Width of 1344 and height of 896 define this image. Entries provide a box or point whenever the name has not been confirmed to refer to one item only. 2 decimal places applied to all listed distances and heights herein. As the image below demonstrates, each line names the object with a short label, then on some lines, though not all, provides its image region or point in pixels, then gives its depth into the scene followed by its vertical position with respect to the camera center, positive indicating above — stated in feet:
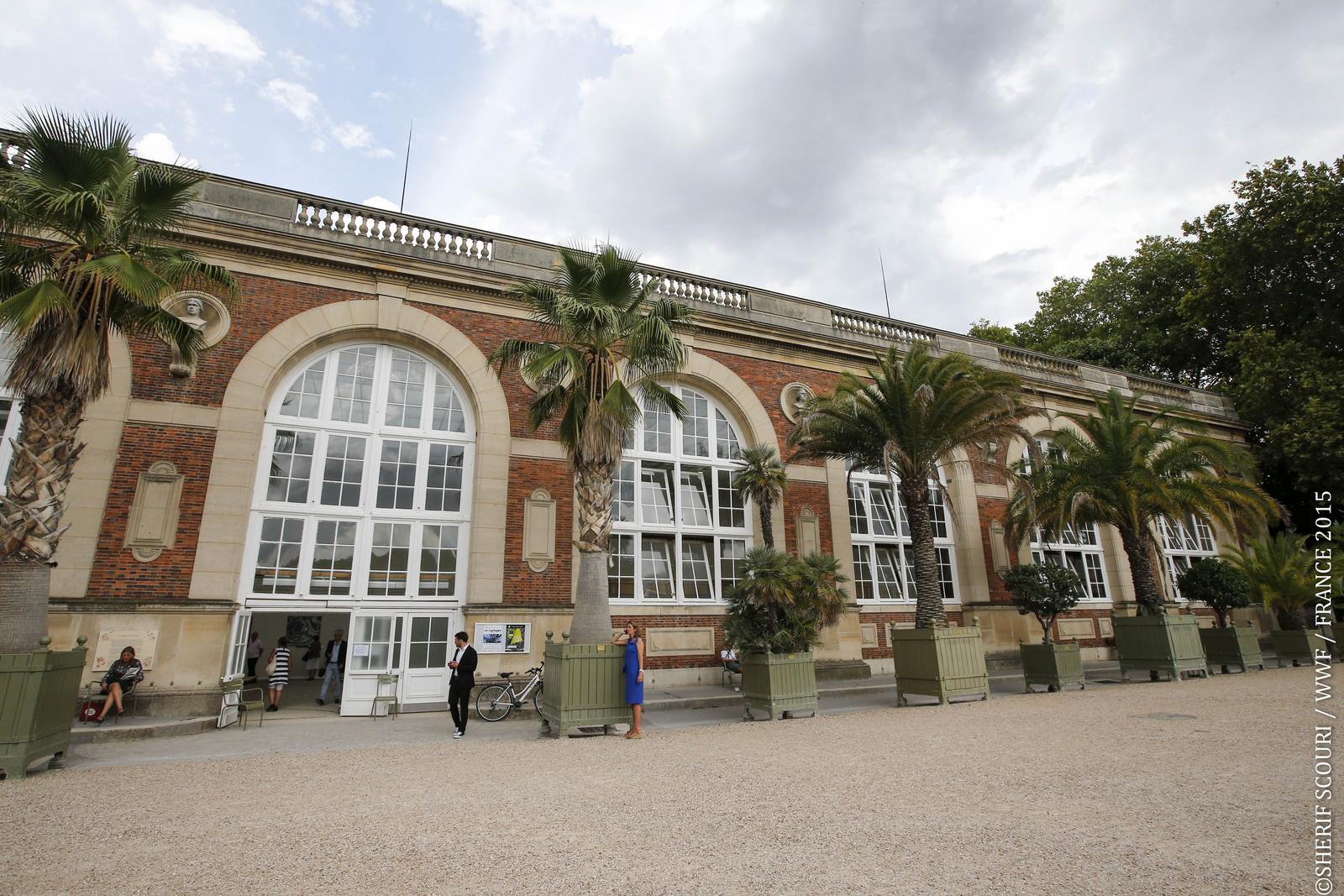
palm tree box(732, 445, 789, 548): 50.93 +10.57
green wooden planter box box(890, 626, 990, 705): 40.91 -2.66
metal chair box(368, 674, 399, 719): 40.22 -3.75
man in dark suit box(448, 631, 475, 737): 33.73 -2.56
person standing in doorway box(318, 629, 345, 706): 46.88 -1.89
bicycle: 38.96 -4.07
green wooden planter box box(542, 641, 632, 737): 32.81 -2.92
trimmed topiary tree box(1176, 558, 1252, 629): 57.11 +2.16
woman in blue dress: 32.68 -2.50
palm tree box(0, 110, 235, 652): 26.02 +13.98
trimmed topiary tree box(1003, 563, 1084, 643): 55.31 +2.22
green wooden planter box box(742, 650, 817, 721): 37.40 -3.42
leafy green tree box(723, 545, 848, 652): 38.86 +1.02
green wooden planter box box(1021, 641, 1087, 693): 45.98 -3.32
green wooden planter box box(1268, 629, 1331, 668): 57.98 -3.01
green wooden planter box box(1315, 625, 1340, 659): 59.06 -2.69
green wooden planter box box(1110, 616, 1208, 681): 48.80 -2.29
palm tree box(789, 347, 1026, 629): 44.63 +13.29
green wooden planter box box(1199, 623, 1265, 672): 53.42 -2.79
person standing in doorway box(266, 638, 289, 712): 42.80 -2.37
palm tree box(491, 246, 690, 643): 34.83 +13.77
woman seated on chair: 33.65 -1.88
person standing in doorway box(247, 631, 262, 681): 50.66 -1.00
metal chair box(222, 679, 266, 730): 35.74 -3.46
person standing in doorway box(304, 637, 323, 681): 64.18 -2.06
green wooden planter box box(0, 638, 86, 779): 23.52 -2.32
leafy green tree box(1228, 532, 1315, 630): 57.21 +3.03
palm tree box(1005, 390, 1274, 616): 52.47 +10.01
